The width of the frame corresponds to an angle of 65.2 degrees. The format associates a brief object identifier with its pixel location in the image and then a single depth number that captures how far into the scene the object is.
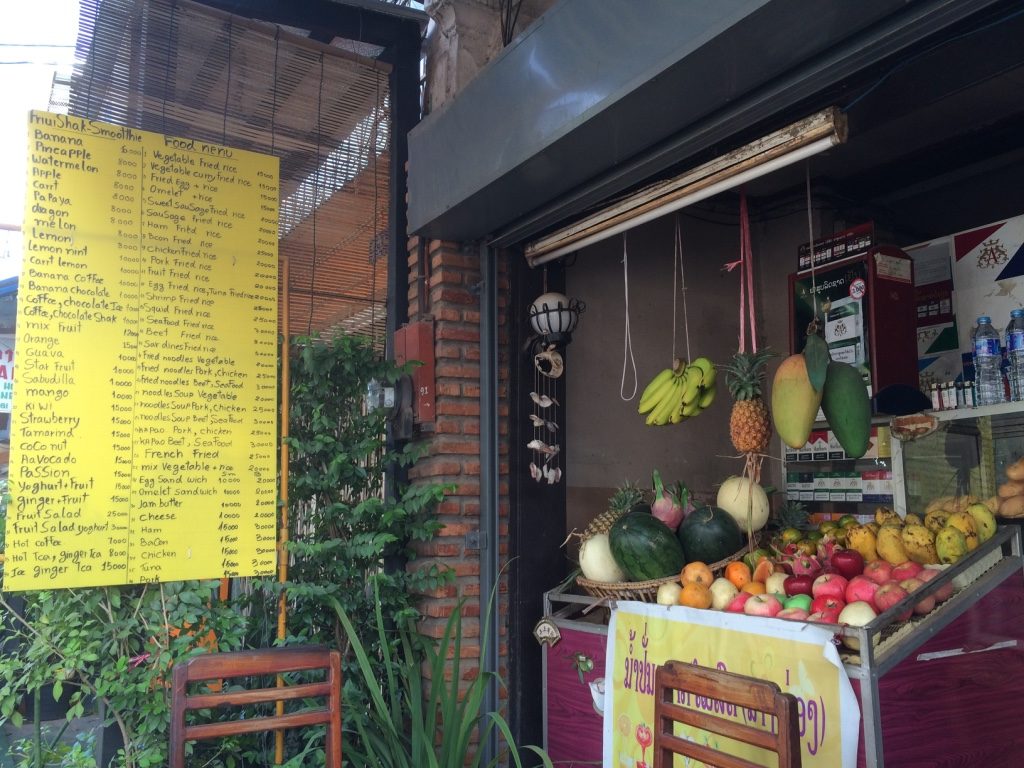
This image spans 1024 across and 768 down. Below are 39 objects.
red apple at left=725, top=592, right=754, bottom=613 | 2.61
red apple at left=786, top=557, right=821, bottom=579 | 2.67
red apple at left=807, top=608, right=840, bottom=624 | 2.31
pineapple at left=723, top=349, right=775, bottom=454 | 2.88
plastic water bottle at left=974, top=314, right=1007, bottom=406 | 3.76
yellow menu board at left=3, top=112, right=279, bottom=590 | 2.77
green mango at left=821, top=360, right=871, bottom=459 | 2.62
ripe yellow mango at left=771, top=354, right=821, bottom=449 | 2.63
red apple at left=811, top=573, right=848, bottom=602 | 2.48
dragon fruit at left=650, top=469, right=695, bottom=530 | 3.21
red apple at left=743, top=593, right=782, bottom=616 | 2.49
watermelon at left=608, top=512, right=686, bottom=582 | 2.96
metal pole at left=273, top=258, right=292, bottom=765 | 3.08
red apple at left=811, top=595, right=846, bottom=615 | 2.38
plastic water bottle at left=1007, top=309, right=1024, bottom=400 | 3.63
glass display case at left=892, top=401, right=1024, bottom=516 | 3.80
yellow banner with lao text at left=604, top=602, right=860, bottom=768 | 2.15
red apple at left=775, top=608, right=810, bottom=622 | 2.38
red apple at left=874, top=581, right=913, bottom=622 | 2.28
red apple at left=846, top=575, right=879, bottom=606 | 2.38
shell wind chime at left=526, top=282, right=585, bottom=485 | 3.57
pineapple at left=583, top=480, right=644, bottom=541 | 3.39
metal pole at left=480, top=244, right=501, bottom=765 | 3.36
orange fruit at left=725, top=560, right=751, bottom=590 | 2.80
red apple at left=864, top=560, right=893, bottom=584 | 2.52
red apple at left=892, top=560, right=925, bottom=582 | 2.47
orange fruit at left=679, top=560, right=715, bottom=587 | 2.83
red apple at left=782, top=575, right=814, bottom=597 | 2.57
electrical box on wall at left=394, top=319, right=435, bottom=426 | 3.46
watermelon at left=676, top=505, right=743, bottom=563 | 3.00
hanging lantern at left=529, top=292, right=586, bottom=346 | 3.57
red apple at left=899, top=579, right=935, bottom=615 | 2.34
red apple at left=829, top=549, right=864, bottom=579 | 2.66
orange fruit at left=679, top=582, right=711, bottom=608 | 2.71
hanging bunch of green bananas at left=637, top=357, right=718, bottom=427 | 3.25
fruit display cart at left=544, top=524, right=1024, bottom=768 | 2.14
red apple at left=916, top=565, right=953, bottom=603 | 2.38
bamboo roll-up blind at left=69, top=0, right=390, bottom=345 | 3.33
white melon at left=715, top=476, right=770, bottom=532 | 3.15
